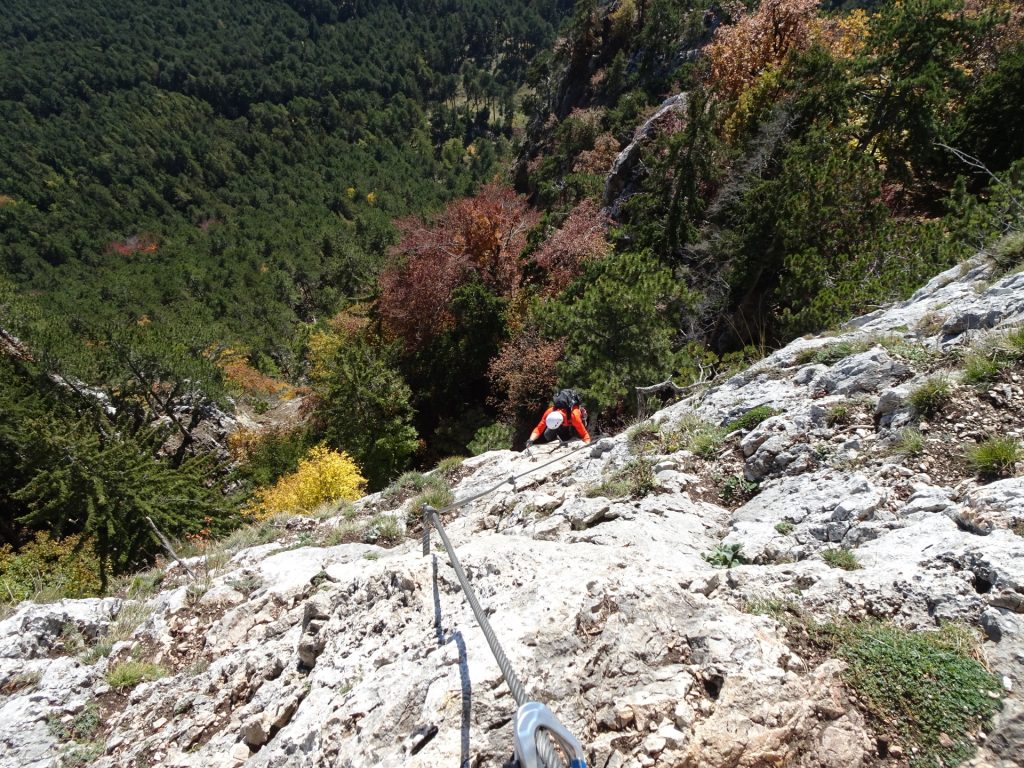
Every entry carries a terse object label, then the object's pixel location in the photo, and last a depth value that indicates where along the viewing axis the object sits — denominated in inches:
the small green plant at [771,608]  125.6
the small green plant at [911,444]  175.2
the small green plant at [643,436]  271.0
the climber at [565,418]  367.2
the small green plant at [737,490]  212.2
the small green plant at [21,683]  204.4
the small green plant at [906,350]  218.4
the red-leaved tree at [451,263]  909.8
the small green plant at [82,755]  173.0
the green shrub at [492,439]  677.5
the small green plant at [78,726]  183.6
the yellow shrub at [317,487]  622.5
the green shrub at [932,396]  185.9
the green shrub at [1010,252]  269.6
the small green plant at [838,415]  211.0
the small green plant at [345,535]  320.2
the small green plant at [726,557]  158.4
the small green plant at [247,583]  252.3
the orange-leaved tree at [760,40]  756.0
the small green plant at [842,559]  138.8
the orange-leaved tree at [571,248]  792.9
